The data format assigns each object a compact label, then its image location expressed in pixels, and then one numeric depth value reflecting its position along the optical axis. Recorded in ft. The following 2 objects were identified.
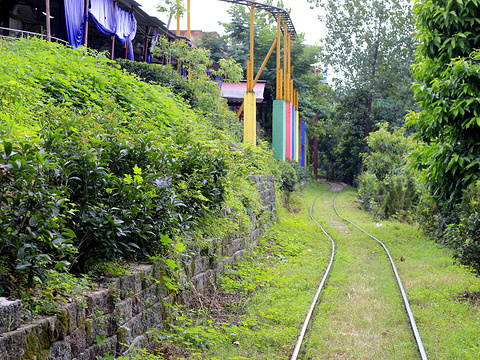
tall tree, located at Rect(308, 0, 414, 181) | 146.78
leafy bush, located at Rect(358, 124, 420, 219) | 66.49
